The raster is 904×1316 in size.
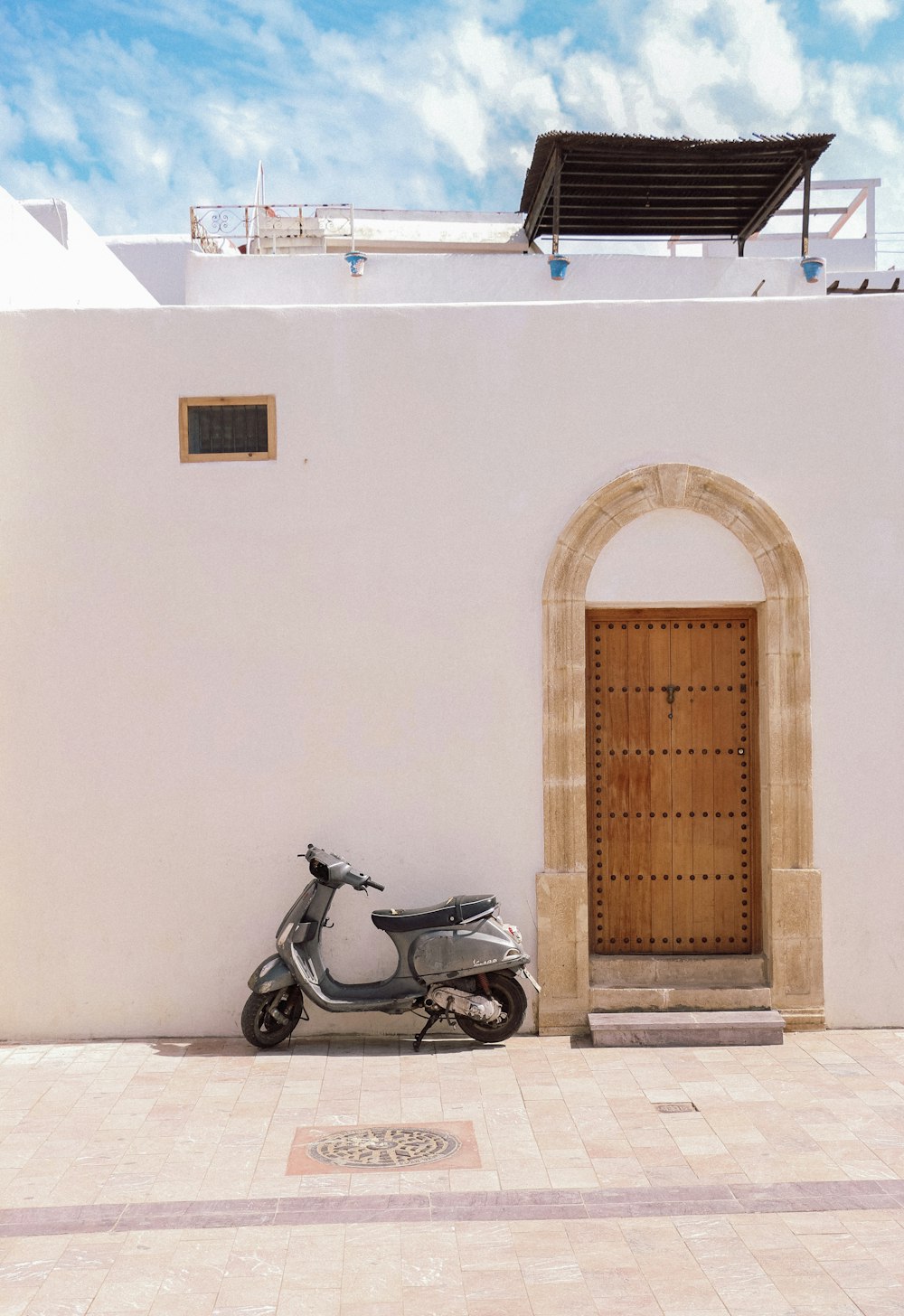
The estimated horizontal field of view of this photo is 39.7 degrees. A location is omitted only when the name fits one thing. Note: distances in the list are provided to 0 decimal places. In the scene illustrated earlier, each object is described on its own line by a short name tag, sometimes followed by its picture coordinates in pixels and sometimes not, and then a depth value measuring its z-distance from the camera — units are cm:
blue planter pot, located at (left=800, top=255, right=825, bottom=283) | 1052
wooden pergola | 1055
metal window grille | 763
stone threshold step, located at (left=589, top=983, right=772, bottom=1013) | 749
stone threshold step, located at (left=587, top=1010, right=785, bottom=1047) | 725
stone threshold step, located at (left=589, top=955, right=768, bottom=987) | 764
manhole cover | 551
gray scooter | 707
